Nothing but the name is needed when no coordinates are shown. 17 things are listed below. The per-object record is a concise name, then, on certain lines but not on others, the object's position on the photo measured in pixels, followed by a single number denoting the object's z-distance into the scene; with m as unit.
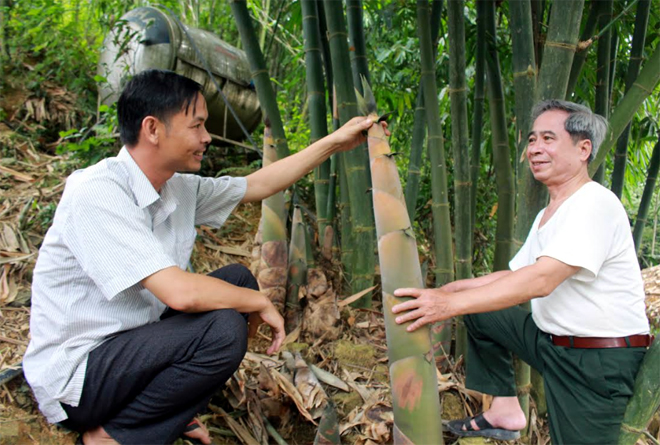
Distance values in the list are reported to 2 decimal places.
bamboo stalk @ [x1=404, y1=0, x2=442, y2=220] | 2.75
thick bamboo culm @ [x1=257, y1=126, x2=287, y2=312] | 2.48
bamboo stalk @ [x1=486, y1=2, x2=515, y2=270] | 2.39
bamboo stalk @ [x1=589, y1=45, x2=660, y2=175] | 1.74
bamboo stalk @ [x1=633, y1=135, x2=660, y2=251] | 3.27
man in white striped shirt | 1.46
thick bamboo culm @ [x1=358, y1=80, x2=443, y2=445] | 1.47
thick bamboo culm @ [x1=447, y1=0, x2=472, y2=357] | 2.26
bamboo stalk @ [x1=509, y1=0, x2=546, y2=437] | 1.79
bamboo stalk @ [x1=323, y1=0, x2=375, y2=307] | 2.33
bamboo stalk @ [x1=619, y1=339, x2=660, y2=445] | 1.48
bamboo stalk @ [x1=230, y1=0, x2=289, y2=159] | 2.34
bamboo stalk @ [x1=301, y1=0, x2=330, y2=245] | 2.50
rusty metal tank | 3.54
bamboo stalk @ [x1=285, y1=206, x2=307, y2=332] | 2.56
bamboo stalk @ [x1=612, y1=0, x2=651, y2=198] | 2.33
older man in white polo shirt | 1.48
